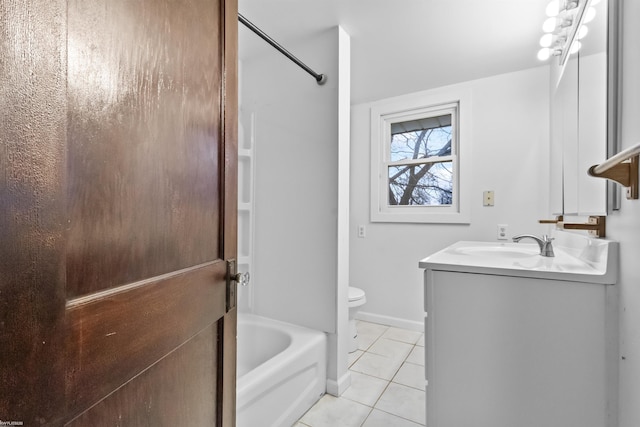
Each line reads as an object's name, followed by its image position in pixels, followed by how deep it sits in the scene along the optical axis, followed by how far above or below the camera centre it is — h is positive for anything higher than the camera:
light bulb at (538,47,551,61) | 1.75 +0.93
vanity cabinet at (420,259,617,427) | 0.97 -0.47
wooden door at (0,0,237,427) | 0.35 +0.00
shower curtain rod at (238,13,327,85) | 1.35 +0.82
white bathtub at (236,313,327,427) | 1.28 -0.79
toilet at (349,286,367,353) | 2.15 -0.69
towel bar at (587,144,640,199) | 0.80 +0.11
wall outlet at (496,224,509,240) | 2.30 -0.13
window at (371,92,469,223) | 2.51 +0.47
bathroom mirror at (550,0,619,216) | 0.98 +0.40
